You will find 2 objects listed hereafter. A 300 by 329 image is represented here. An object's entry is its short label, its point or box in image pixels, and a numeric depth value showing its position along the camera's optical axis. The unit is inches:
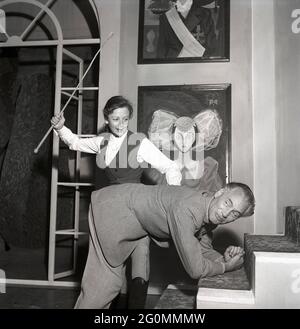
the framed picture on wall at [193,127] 100.6
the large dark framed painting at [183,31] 103.2
